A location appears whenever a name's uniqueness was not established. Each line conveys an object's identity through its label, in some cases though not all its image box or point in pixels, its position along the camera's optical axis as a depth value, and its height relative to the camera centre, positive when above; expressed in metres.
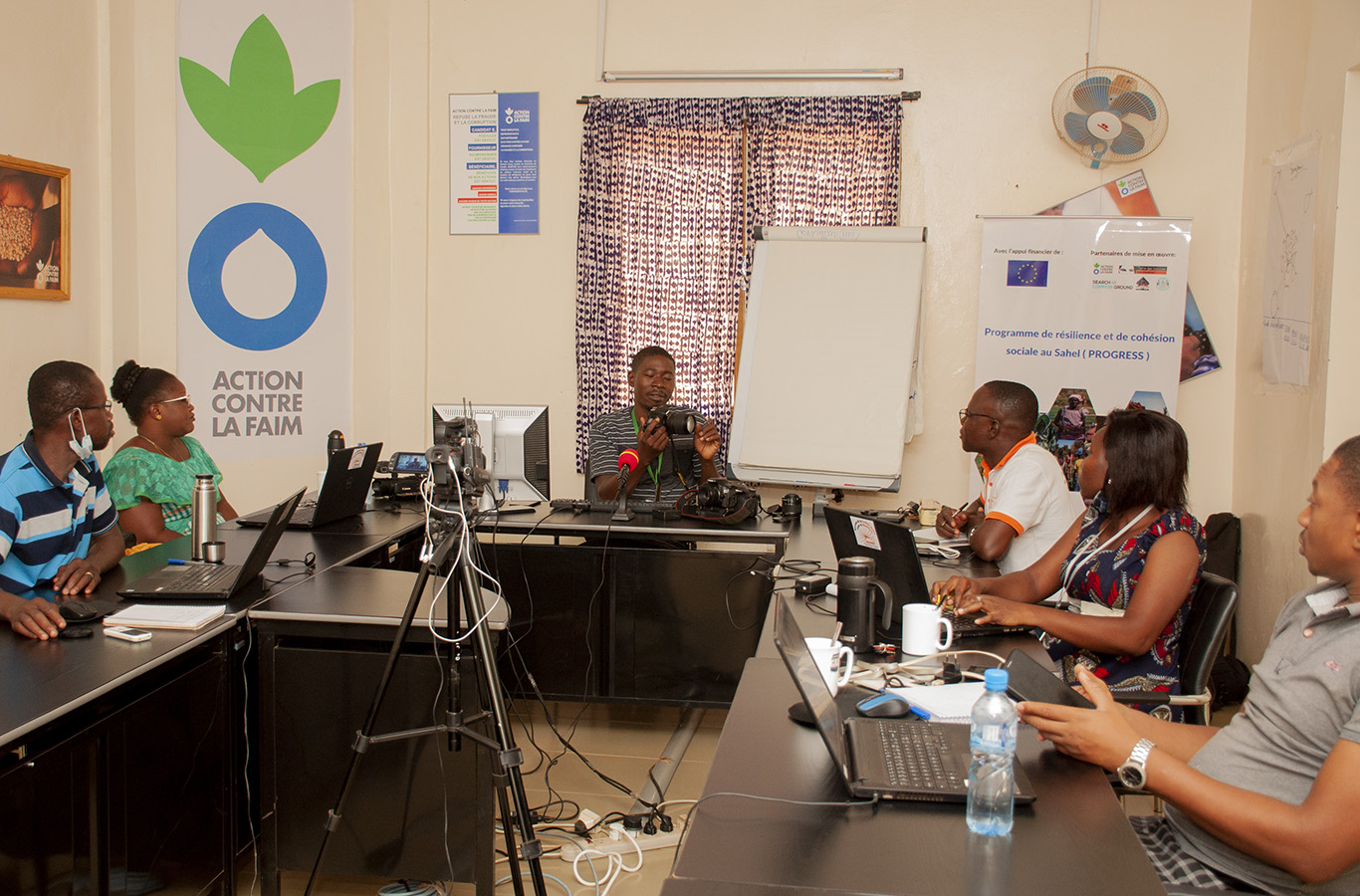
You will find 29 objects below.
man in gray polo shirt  1.34 -0.57
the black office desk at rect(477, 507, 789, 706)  3.77 -0.97
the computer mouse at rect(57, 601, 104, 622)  2.28 -0.62
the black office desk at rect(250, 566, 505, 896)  2.47 -1.03
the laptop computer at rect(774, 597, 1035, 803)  1.41 -0.59
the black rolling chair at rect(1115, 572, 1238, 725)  2.25 -0.62
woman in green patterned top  3.43 -0.41
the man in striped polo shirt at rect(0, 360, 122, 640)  2.59 -0.39
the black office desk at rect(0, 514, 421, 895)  1.85 -0.87
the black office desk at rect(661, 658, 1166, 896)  1.20 -0.62
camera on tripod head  2.32 -0.27
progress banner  4.66 +0.25
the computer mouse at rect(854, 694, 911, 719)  1.67 -0.58
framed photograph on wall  4.02 +0.47
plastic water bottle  1.33 -0.55
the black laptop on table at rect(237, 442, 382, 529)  3.62 -0.53
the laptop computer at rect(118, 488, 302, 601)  2.53 -0.62
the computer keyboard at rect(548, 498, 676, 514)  3.94 -0.60
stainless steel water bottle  2.92 -0.49
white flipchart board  4.86 +0.02
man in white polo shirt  3.14 -0.38
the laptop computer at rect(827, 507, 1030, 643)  2.20 -0.45
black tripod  2.15 -0.82
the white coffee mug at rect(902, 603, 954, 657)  2.04 -0.55
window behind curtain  5.04 +0.74
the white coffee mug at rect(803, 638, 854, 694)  1.78 -0.55
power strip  2.85 -1.42
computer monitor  3.73 -0.35
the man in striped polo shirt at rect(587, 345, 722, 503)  4.22 -0.40
